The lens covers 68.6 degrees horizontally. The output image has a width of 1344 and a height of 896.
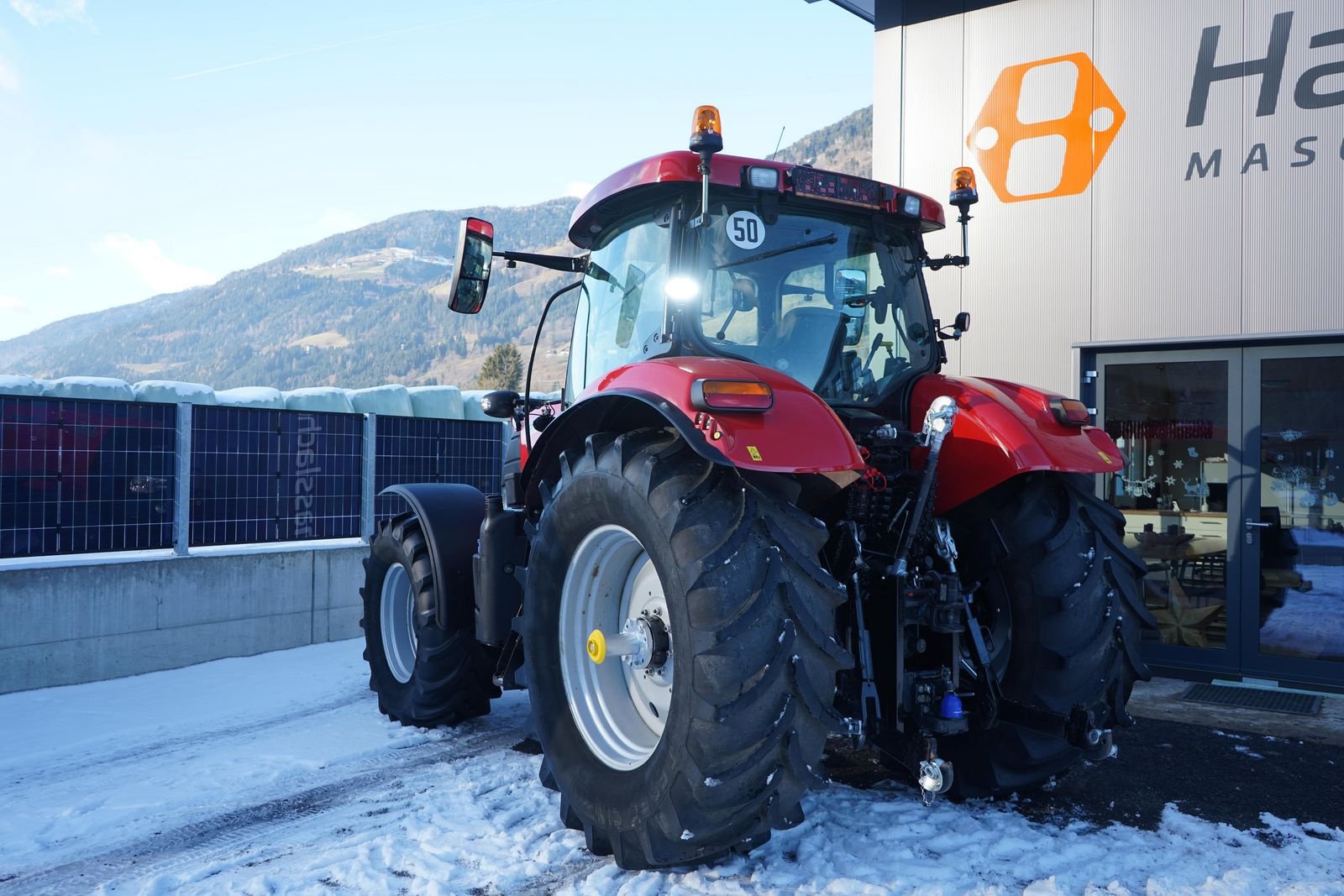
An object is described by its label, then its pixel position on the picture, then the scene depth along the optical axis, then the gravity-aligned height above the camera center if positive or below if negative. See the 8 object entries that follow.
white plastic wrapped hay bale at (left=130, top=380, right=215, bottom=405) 11.26 +0.69
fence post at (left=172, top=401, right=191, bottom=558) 7.10 -0.33
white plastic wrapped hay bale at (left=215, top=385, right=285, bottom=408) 9.77 +0.55
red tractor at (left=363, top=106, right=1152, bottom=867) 2.74 -0.25
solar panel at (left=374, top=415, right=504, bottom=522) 8.87 +0.01
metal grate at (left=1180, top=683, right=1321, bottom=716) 5.83 -1.40
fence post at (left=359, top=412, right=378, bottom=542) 8.58 -0.26
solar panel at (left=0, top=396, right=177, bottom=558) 6.41 -0.20
